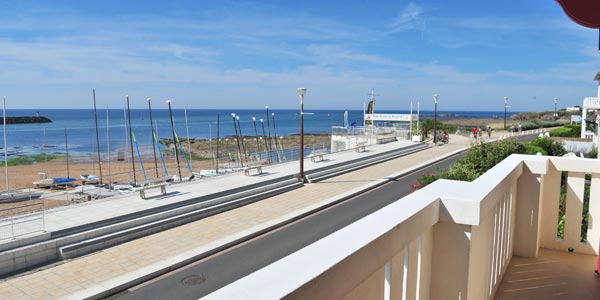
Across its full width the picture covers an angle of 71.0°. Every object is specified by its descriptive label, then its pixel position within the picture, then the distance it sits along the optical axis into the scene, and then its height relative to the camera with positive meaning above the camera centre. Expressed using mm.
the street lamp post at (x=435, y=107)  36688 -760
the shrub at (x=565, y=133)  37156 -1895
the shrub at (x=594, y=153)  19262 -1981
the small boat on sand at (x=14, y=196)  24398 -5166
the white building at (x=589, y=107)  32781 +359
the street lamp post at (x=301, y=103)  18688 +406
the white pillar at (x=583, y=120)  33722 -714
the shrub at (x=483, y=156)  10766 -1272
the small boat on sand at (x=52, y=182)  33375 -5674
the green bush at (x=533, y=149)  14823 -1394
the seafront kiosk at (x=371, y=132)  36250 -1892
